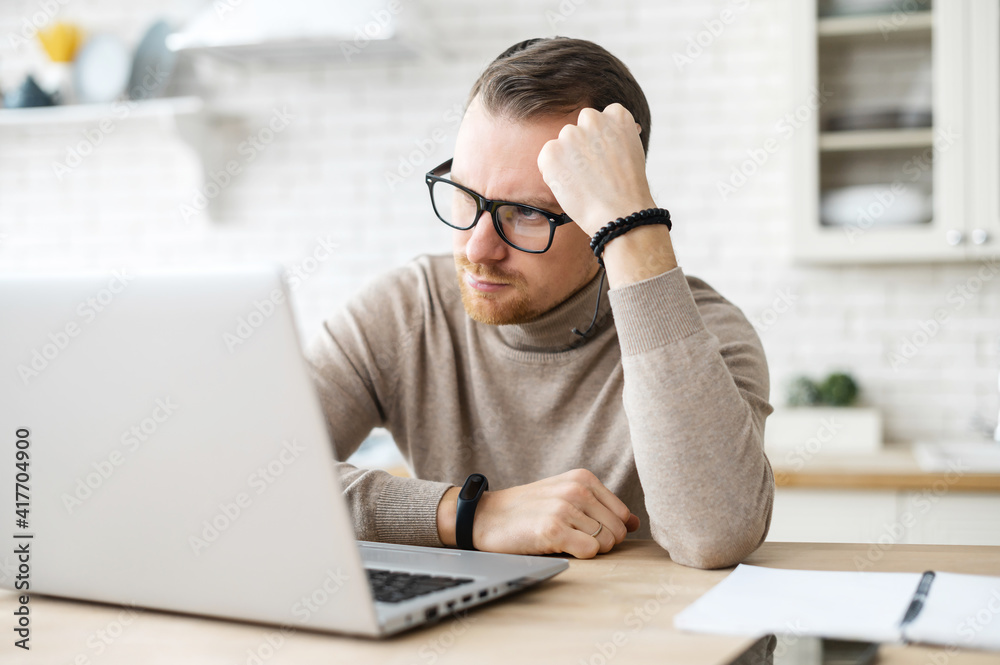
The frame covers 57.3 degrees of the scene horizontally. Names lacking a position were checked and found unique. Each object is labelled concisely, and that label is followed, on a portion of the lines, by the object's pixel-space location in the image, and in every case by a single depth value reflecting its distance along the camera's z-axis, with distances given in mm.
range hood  2762
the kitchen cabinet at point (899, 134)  2666
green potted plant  2814
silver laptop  677
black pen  741
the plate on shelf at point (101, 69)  3246
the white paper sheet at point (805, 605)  731
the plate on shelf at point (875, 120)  2752
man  1023
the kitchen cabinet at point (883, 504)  2441
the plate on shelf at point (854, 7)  2750
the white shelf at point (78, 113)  3188
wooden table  691
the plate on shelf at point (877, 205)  2744
